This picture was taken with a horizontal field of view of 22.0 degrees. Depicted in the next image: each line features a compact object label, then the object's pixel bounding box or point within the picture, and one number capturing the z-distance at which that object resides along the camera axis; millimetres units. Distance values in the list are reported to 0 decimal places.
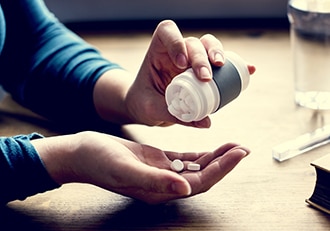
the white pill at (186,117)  672
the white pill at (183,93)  657
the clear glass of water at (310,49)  860
